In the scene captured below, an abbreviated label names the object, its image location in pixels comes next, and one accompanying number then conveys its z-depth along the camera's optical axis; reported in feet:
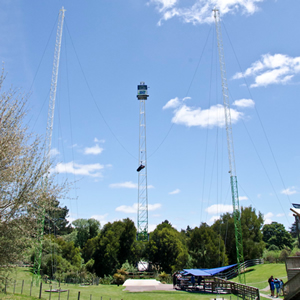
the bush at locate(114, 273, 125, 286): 122.62
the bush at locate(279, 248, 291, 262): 158.41
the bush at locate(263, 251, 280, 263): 163.57
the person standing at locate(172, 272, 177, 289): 104.99
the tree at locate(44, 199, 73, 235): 291.87
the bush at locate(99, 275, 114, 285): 132.38
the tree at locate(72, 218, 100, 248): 225.97
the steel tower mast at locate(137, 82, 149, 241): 209.17
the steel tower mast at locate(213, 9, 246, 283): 160.35
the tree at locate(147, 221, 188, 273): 184.75
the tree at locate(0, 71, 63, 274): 37.76
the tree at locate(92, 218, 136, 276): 182.60
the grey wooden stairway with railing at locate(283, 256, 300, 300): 59.26
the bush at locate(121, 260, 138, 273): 166.91
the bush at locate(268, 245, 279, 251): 264.29
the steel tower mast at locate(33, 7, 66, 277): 106.11
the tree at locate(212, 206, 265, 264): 177.27
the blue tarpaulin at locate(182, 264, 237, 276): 99.09
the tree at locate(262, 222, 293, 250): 290.99
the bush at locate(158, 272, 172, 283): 124.18
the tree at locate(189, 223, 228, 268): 174.19
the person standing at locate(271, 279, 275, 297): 79.12
